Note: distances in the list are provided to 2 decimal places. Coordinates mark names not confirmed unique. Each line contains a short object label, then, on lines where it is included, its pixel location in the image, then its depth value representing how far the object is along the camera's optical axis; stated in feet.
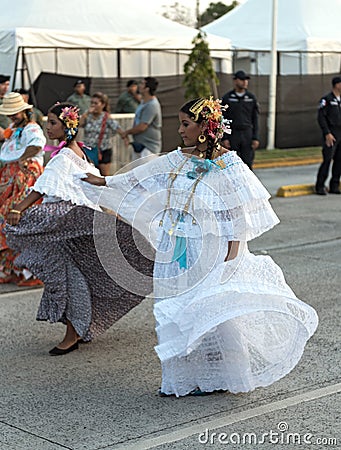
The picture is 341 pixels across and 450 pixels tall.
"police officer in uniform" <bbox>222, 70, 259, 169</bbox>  47.83
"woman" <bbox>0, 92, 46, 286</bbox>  29.45
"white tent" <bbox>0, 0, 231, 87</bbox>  68.23
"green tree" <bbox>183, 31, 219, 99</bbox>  71.92
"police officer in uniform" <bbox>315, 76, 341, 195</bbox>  51.75
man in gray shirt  46.75
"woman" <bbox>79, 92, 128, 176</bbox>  46.50
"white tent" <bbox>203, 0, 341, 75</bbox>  86.89
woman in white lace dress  18.29
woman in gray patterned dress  22.35
